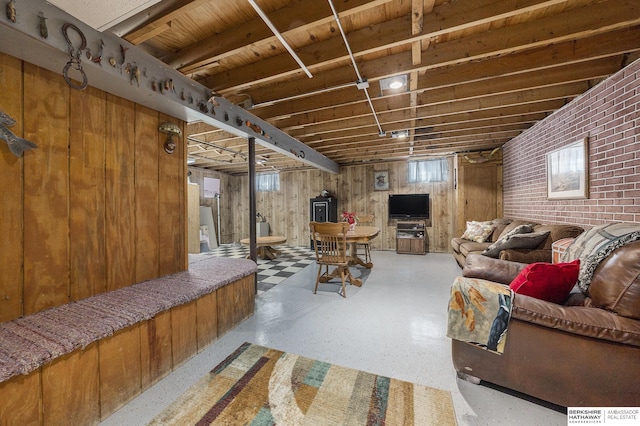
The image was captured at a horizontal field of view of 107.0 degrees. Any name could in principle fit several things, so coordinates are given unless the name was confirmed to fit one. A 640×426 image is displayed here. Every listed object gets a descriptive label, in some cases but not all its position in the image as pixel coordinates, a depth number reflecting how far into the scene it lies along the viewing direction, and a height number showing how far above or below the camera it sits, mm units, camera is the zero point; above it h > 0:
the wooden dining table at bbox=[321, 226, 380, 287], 3247 -369
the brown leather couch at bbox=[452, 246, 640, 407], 1142 -708
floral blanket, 1327 -607
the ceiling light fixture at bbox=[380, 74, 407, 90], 2232 +1240
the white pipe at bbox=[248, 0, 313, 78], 1330 +1158
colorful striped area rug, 1261 -1106
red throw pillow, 1396 -437
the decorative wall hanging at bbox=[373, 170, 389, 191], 6148 +774
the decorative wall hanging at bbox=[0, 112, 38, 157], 1252 +405
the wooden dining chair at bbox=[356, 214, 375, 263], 4894 -193
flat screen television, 5777 +83
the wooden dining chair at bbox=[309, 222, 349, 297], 2951 -414
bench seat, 1037 -675
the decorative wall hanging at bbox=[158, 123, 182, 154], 2081 +719
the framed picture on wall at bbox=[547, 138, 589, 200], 2510 +422
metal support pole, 2963 +217
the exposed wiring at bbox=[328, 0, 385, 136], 1412 +1196
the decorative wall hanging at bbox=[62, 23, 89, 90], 1268 +880
